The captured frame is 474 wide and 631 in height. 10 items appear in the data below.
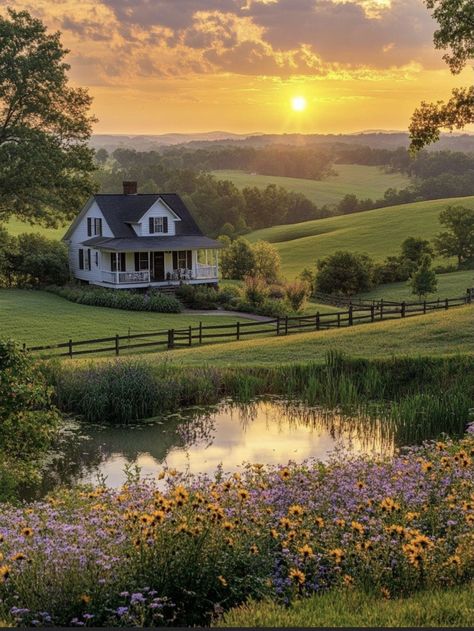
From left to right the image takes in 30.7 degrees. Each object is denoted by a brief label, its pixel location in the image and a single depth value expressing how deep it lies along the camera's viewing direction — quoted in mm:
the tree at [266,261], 72675
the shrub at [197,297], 54750
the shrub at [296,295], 52469
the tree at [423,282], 55844
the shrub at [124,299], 52406
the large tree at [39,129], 42062
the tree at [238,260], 74062
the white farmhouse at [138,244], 59781
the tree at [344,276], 66938
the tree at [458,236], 76375
